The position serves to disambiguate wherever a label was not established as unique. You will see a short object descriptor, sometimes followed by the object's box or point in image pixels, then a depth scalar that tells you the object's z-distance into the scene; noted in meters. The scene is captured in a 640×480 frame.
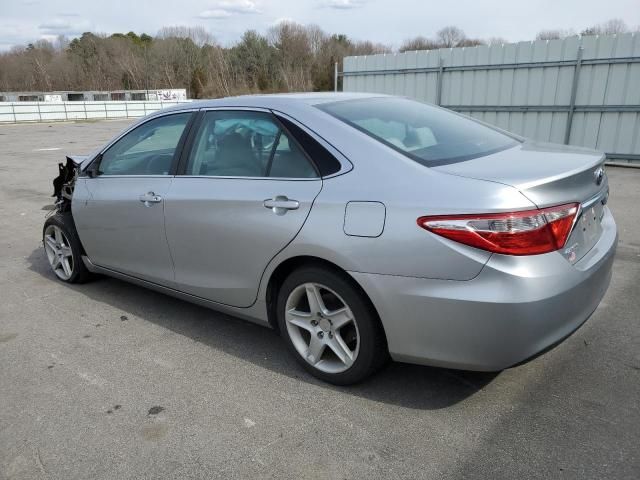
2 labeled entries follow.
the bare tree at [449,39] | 80.94
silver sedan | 2.36
